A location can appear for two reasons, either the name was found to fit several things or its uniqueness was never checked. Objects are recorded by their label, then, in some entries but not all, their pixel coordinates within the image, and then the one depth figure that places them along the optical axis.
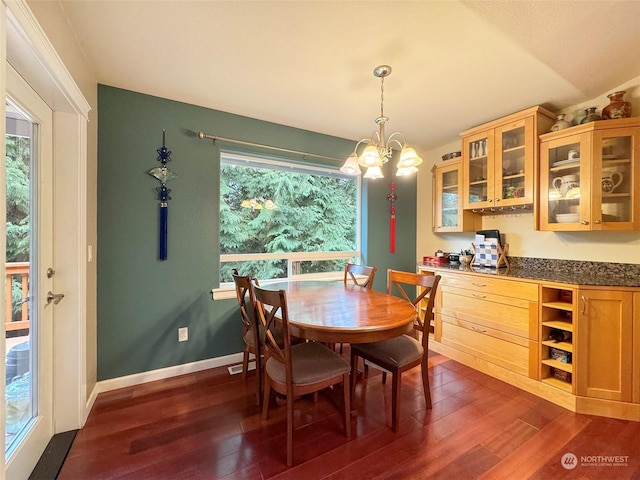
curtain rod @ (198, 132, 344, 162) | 2.47
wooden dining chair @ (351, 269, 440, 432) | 1.70
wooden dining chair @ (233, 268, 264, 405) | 1.84
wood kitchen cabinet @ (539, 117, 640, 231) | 2.02
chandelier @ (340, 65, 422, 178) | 1.76
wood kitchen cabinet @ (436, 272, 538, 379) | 2.20
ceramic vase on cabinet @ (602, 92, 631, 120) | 2.08
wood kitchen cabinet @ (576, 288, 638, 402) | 1.85
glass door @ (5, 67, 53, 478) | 1.32
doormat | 1.38
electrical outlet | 2.40
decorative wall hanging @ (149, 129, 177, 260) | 2.31
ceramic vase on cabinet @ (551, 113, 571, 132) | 2.32
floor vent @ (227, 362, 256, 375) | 2.43
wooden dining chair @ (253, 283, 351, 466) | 1.47
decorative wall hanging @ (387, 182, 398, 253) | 3.58
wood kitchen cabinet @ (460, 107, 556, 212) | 2.45
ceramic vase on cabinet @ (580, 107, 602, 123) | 2.17
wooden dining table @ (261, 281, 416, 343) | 1.44
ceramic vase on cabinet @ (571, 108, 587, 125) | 2.22
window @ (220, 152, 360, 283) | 2.79
